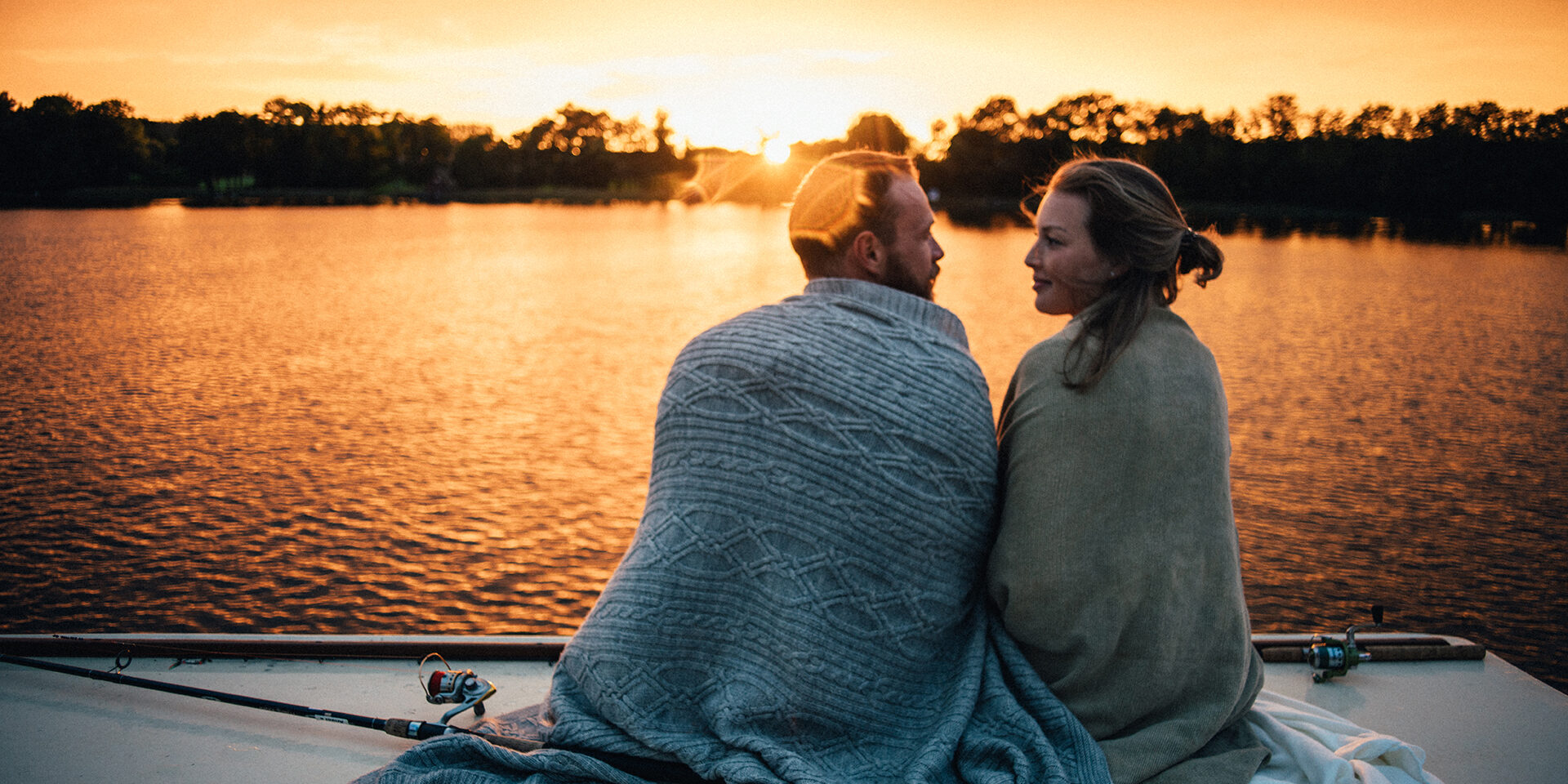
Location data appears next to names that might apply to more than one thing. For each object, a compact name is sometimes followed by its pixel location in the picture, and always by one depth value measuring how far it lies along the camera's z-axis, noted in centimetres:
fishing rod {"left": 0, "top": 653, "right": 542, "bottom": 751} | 259
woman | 193
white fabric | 199
